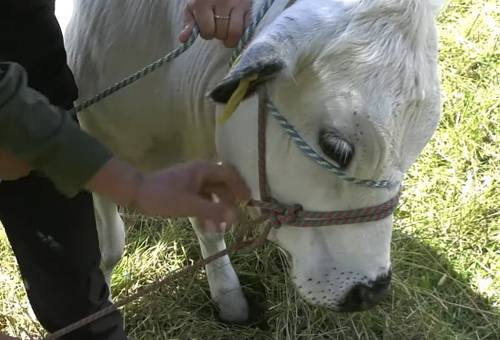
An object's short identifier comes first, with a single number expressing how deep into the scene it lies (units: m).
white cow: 1.60
